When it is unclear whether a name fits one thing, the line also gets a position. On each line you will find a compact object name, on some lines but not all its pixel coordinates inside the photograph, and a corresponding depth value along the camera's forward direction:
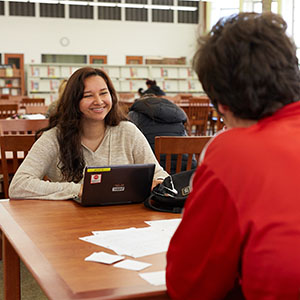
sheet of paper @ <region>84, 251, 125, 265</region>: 1.12
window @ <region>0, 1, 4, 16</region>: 16.91
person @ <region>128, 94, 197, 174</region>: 3.28
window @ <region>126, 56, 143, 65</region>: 18.25
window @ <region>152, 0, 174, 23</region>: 18.47
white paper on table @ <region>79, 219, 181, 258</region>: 1.21
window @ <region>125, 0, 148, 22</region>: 18.19
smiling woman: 2.14
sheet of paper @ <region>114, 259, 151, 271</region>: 1.09
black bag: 1.65
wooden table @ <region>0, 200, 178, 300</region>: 0.97
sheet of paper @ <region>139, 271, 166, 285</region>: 1.01
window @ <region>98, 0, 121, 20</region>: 17.91
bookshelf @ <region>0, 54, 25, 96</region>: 16.33
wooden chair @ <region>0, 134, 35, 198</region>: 2.47
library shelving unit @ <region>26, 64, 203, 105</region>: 15.84
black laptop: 1.70
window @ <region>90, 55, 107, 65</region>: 17.82
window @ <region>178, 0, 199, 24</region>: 18.89
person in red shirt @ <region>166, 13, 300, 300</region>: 0.79
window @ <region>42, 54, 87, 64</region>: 17.46
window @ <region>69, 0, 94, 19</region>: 17.64
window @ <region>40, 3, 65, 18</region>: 17.30
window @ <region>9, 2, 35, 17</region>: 17.00
